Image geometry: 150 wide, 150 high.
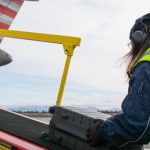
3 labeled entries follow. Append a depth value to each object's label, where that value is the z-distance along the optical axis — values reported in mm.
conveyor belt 2523
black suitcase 2322
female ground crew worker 1771
